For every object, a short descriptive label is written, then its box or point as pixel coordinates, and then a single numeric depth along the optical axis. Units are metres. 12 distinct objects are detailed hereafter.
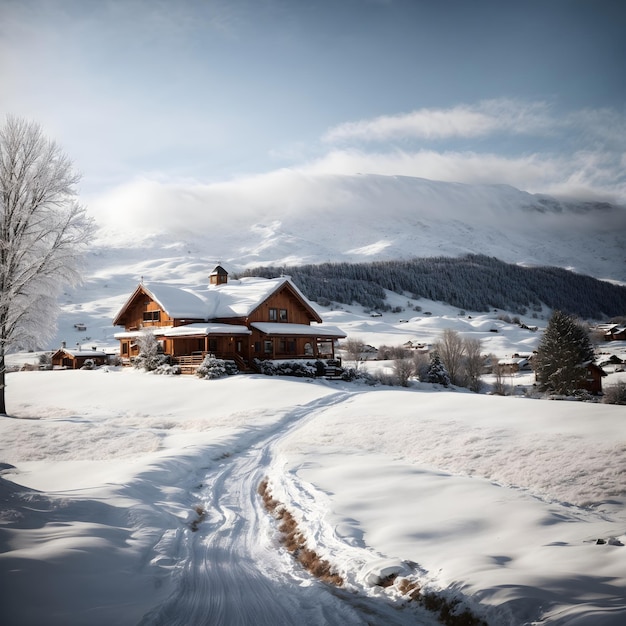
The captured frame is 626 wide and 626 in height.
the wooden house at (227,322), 39.85
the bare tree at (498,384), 45.69
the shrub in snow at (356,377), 38.31
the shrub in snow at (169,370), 37.44
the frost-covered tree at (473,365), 48.23
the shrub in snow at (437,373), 44.16
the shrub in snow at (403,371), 40.28
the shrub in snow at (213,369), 34.75
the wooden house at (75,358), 50.84
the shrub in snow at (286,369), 37.78
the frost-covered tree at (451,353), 48.47
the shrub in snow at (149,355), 39.00
